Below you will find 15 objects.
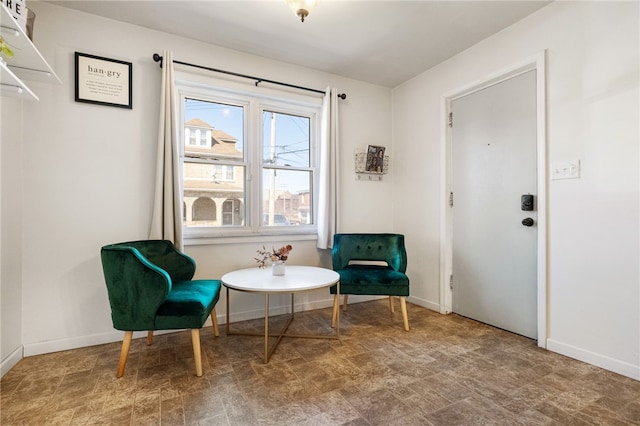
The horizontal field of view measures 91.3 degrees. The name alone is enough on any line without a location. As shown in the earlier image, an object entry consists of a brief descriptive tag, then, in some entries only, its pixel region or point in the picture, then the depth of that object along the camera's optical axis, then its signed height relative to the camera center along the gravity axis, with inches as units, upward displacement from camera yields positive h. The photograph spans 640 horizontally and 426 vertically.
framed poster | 94.1 +41.0
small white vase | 100.5 -17.5
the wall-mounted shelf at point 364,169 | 140.6 +20.7
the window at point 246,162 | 115.4 +20.4
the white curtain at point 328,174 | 129.2 +16.6
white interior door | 98.6 +3.2
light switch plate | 85.0 +12.5
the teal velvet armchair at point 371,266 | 106.0 -20.5
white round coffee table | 84.8 -20.1
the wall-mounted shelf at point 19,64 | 61.0 +36.7
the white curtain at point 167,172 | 98.9 +13.1
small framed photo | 142.5 +25.4
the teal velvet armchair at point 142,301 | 74.4 -21.5
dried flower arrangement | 100.4 -13.2
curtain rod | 101.6 +51.5
